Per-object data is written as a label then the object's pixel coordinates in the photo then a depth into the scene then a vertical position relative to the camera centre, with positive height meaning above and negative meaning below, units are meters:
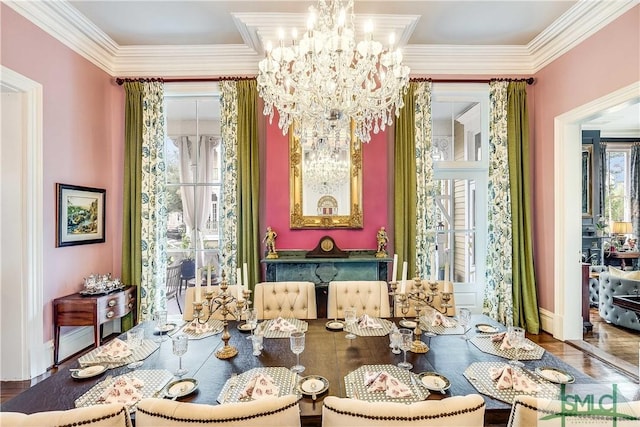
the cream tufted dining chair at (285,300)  2.63 -0.67
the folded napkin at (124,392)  1.35 -0.73
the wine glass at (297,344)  1.59 -0.61
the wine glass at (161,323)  2.14 -0.69
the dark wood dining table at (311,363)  1.36 -0.76
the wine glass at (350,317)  2.11 -0.64
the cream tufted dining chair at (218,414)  0.96 -0.58
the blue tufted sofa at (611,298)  4.05 -1.11
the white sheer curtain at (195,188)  4.34 +0.38
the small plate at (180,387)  1.40 -0.74
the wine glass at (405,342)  1.70 -0.65
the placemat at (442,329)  2.14 -0.75
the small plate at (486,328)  2.15 -0.74
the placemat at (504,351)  1.78 -0.76
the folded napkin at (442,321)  2.24 -0.72
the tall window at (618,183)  6.80 +0.64
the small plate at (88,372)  1.57 -0.75
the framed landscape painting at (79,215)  3.29 +0.03
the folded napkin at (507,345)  1.87 -0.74
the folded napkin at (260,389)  1.38 -0.73
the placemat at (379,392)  1.38 -0.75
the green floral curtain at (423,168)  3.95 +0.56
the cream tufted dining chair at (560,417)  0.95 -0.58
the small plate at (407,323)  2.25 -0.74
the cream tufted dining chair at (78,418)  0.91 -0.57
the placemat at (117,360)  1.74 -0.76
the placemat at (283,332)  2.11 -0.75
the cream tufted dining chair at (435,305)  2.60 -0.72
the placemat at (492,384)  1.40 -0.76
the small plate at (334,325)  2.20 -0.74
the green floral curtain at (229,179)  3.87 +0.44
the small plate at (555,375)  1.50 -0.75
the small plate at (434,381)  1.45 -0.75
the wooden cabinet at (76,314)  3.18 -0.92
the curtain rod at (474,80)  4.04 +1.64
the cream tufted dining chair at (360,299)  2.65 -0.66
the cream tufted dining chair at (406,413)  0.94 -0.57
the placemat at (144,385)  1.38 -0.76
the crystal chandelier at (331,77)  2.19 +0.96
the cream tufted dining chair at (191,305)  2.57 -0.69
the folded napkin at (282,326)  2.18 -0.73
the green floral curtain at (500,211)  3.98 +0.05
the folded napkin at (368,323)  2.20 -0.72
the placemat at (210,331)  2.11 -0.75
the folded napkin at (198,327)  2.17 -0.73
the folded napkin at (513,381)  1.43 -0.73
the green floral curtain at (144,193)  3.93 +0.29
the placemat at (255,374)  1.41 -0.75
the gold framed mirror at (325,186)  3.83 +0.35
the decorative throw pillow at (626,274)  4.21 -0.77
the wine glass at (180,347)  1.60 -0.63
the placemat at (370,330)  2.11 -0.74
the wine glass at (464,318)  2.10 -0.65
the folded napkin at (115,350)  1.80 -0.74
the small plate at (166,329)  2.14 -0.73
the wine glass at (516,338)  1.87 -0.70
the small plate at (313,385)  1.40 -0.73
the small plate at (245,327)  2.20 -0.74
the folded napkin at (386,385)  1.41 -0.73
